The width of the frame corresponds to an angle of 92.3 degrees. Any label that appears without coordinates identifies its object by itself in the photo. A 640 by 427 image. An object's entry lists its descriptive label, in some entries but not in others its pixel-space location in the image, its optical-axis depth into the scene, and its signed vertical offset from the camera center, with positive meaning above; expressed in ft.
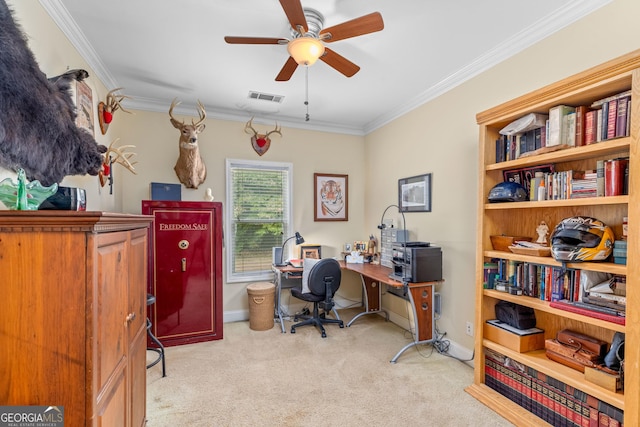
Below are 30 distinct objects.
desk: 9.61 -2.91
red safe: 10.62 -2.04
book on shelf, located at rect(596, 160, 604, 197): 5.78 +0.64
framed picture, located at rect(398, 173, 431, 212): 11.12 +0.78
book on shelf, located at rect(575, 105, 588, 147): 6.10 +1.77
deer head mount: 11.14 +2.18
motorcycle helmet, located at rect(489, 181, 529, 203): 7.28 +0.51
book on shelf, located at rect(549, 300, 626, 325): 5.39 -1.83
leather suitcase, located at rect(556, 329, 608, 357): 6.05 -2.63
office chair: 11.39 -2.68
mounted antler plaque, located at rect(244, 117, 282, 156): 13.25 +3.17
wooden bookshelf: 5.10 -0.12
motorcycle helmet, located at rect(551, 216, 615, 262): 5.72 -0.52
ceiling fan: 5.73 +3.63
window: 13.29 -0.07
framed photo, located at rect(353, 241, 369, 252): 14.35 -1.52
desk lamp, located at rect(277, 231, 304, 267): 13.33 -1.25
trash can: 12.15 -3.73
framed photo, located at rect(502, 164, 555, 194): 7.24 +1.00
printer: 9.58 -1.57
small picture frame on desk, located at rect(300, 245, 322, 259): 14.01 -1.74
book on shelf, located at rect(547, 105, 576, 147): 6.29 +1.85
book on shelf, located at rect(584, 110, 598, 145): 5.90 +1.70
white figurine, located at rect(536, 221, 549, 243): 7.20 -0.43
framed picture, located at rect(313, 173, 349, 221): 14.58 +0.79
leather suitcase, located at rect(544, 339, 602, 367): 5.94 -2.85
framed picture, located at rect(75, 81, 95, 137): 7.66 +2.80
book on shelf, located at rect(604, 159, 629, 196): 5.51 +0.68
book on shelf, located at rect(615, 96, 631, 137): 5.33 +1.71
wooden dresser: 3.25 -1.07
